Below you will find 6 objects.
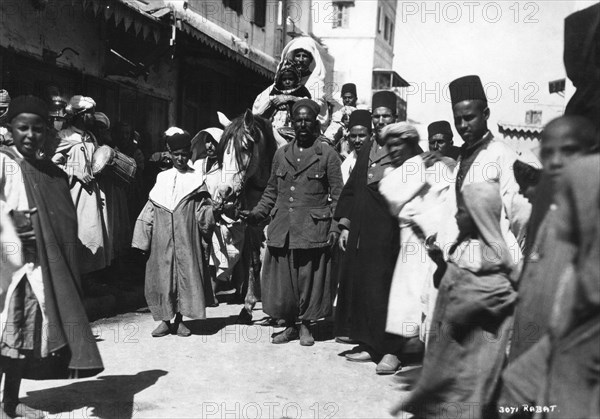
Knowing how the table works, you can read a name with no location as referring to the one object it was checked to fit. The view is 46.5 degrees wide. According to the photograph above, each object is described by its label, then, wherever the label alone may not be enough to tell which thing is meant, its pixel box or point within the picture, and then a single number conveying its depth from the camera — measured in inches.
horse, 265.1
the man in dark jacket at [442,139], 318.7
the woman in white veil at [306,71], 315.6
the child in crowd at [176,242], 253.6
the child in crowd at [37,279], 151.9
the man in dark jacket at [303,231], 249.0
